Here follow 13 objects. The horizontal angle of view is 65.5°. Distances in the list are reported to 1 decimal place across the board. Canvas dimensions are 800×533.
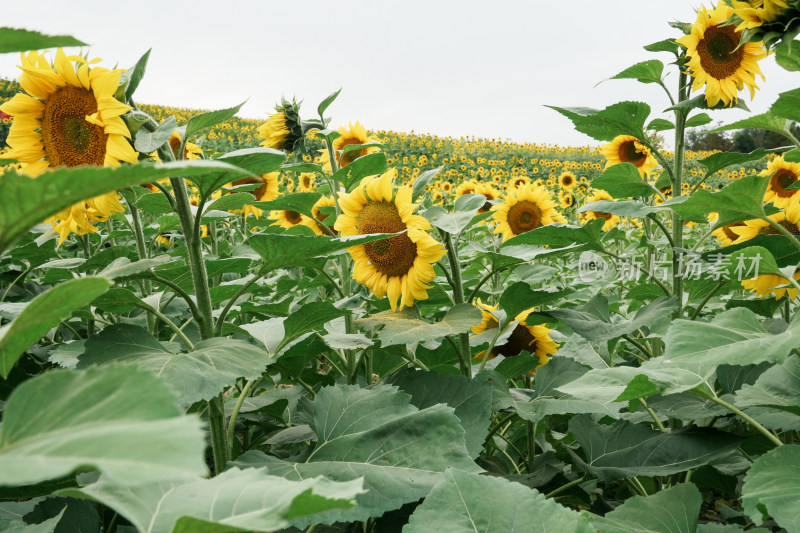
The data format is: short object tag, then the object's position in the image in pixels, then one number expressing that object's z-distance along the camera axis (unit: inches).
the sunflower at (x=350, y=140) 96.6
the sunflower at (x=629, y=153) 126.1
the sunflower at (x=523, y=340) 81.0
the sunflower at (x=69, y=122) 45.4
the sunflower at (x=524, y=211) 111.7
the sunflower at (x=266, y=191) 112.8
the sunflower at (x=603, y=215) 146.3
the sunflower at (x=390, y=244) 59.6
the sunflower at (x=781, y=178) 102.3
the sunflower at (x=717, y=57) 78.4
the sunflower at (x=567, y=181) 254.8
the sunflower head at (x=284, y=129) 89.4
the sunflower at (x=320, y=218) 95.5
